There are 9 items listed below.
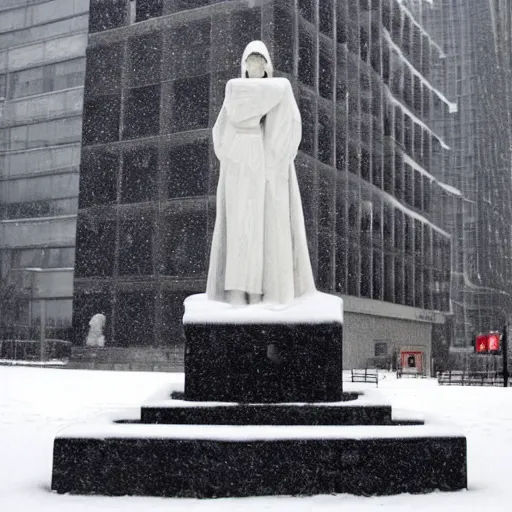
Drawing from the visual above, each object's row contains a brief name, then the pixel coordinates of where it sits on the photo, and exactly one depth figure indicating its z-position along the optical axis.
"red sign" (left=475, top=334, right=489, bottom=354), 38.84
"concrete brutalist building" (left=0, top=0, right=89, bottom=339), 48.56
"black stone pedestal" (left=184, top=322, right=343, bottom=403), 7.68
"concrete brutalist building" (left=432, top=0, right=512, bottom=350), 71.75
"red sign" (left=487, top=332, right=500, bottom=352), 38.75
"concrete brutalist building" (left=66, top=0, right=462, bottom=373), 35.88
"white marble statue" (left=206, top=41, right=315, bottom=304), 8.28
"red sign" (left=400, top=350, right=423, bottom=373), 42.09
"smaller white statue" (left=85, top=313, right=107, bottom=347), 37.22
